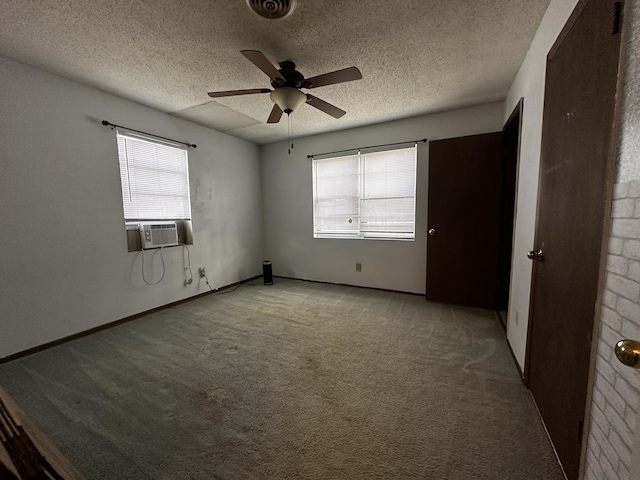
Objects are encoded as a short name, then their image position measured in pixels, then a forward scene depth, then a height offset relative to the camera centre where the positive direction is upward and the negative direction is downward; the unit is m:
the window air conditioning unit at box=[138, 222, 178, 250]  2.96 -0.17
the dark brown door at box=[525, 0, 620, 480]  0.93 +0.05
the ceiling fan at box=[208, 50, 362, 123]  1.76 +1.05
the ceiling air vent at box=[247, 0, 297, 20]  1.47 +1.29
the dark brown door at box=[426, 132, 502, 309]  2.87 +0.00
